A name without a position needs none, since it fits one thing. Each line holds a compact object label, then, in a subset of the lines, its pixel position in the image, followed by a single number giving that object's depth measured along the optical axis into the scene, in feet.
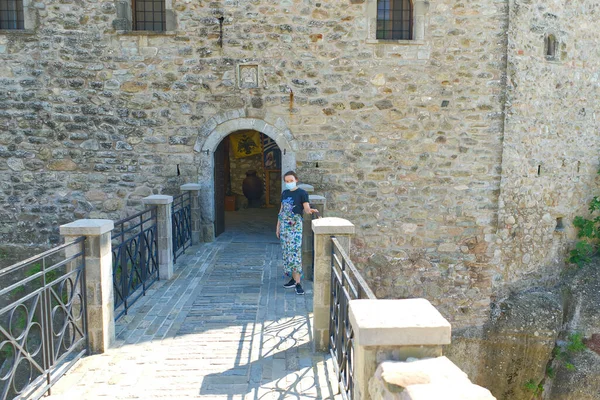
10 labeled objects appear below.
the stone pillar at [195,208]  26.68
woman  17.98
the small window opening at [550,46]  29.26
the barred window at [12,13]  27.02
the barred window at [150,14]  27.40
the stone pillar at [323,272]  13.58
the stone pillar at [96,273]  12.85
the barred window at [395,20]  27.55
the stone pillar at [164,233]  20.40
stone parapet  7.43
